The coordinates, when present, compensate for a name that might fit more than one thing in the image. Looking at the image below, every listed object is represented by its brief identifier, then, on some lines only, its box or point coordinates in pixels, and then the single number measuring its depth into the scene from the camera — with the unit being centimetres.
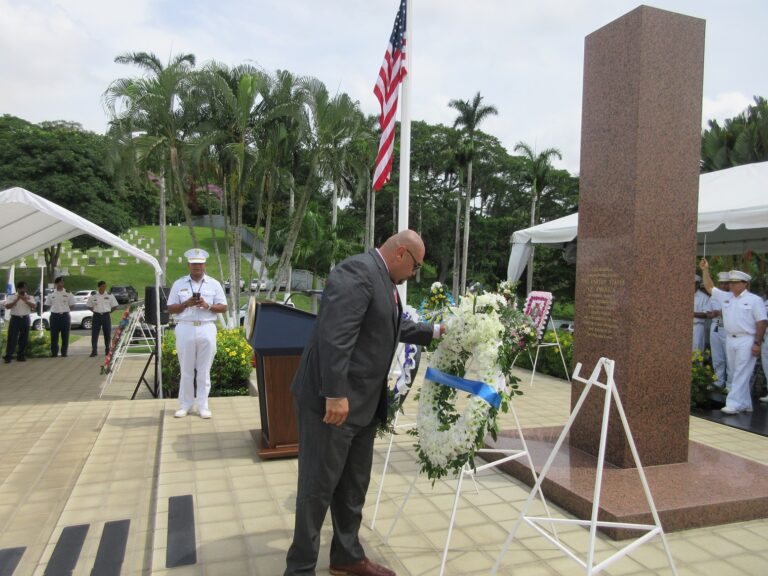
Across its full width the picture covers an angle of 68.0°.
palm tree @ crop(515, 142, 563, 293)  3697
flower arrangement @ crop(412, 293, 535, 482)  279
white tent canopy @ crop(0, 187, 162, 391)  754
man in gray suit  259
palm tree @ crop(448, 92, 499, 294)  3878
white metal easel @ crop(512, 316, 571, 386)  992
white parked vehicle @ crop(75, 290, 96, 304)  2636
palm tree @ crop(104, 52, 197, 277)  1383
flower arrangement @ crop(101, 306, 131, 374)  901
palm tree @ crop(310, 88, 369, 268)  1470
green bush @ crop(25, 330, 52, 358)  1335
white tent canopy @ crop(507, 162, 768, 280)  704
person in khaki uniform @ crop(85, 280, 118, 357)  1329
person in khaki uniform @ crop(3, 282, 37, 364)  1195
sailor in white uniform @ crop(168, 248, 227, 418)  648
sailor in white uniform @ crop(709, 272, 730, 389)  853
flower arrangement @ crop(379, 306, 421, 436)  312
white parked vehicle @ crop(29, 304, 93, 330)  2419
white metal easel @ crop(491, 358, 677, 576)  245
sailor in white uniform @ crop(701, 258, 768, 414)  711
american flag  842
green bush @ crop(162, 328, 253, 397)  849
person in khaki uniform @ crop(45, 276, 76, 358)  1273
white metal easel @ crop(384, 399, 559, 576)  287
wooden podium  492
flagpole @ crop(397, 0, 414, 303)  862
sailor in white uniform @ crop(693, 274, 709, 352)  935
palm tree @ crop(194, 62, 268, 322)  1359
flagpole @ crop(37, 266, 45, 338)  1808
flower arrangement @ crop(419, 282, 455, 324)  329
